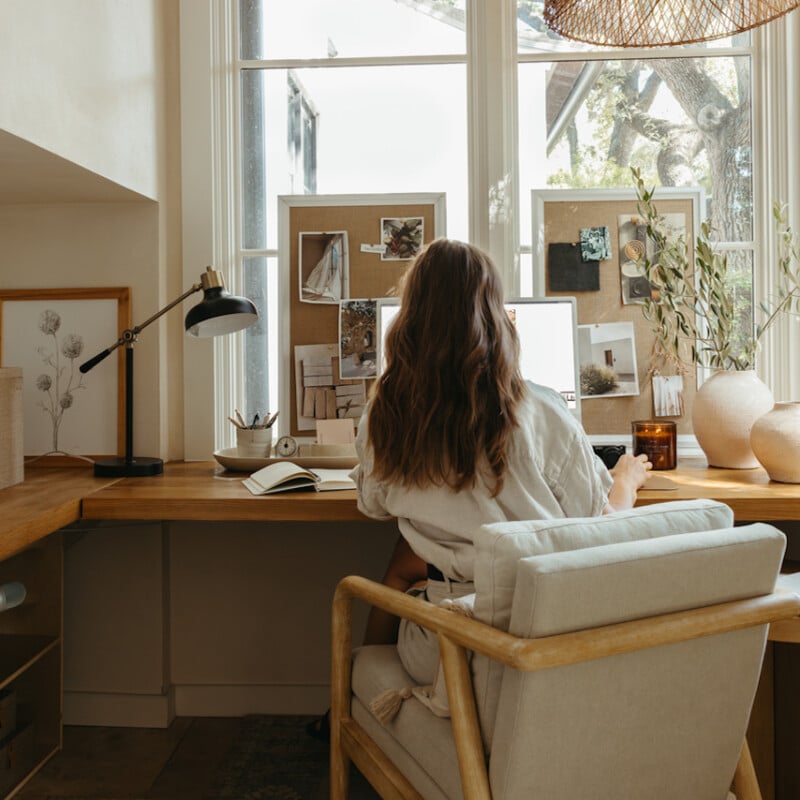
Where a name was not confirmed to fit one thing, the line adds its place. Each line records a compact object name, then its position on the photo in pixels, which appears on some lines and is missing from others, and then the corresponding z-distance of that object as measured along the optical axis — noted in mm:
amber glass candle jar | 2330
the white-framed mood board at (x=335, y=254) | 2633
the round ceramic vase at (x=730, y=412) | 2293
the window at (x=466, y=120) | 2654
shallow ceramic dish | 2326
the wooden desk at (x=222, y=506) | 1974
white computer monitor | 2418
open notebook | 2049
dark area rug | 2188
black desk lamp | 2295
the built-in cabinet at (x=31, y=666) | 2107
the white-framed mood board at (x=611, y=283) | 2604
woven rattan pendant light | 1895
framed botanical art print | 2568
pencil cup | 2395
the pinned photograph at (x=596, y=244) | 2631
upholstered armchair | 1180
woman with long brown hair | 1602
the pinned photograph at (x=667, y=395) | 2604
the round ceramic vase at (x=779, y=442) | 2074
